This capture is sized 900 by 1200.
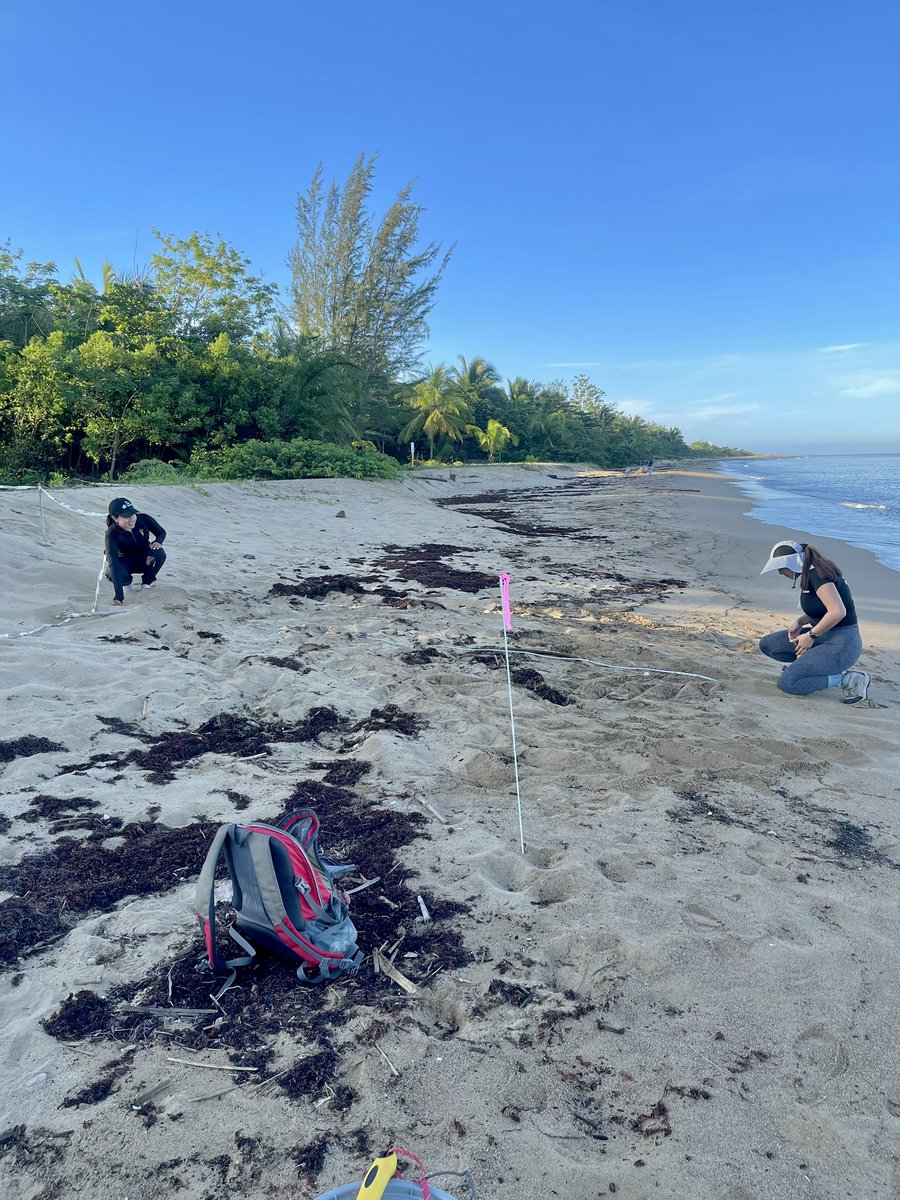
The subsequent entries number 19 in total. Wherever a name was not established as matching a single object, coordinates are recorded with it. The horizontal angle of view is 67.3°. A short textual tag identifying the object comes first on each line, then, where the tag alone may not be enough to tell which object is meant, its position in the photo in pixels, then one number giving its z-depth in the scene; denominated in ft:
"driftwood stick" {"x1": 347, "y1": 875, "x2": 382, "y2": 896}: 8.97
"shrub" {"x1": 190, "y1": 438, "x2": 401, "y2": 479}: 49.16
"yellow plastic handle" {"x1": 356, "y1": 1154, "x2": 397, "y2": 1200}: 4.50
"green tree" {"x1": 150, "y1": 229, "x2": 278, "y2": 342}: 61.57
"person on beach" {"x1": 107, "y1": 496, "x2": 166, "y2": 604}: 20.52
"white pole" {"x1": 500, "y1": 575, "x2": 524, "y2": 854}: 12.68
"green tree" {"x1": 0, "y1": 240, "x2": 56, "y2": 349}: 54.80
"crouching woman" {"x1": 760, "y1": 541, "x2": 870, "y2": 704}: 16.85
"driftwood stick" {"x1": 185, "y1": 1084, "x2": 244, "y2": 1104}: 5.98
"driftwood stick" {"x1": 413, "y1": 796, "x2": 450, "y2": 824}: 10.78
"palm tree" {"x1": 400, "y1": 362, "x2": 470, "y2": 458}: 118.21
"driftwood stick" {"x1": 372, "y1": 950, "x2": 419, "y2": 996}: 7.41
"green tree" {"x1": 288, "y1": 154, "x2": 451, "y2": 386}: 89.66
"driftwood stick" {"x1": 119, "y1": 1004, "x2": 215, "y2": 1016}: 6.91
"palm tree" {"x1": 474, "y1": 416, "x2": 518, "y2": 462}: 128.67
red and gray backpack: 7.38
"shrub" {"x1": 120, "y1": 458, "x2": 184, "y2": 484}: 42.96
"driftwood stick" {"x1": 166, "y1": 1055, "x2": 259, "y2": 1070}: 6.32
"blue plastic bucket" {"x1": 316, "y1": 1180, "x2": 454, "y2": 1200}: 4.66
